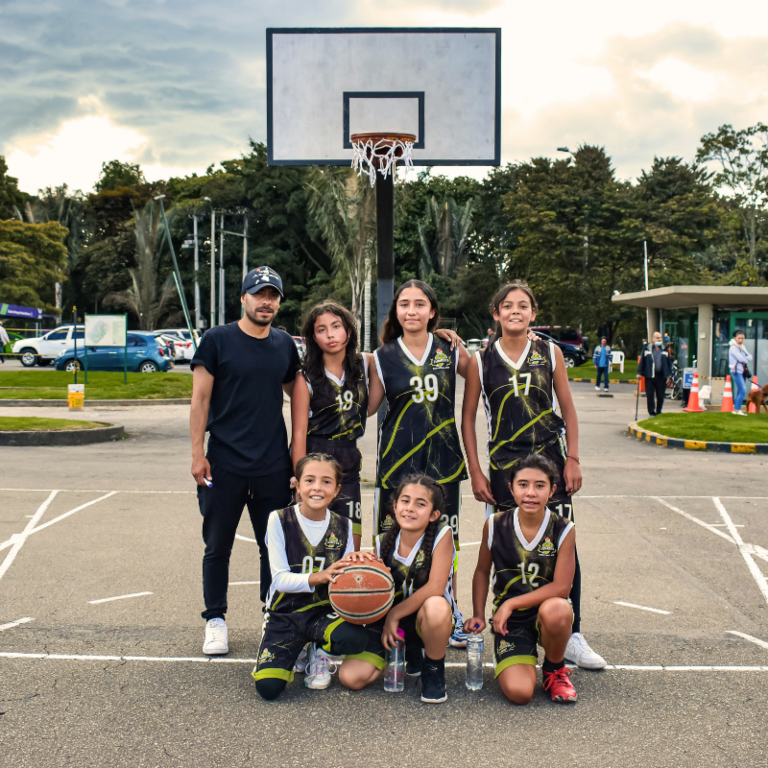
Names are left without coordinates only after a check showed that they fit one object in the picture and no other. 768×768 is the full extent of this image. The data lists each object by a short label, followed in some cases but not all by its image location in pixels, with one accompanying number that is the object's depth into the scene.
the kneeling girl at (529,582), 3.88
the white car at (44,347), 34.50
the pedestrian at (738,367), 17.75
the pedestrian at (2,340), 35.25
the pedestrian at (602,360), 26.22
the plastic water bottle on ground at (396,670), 3.96
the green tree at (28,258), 44.34
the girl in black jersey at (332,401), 4.45
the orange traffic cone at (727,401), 17.91
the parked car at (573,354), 41.28
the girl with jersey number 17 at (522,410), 4.34
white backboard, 8.93
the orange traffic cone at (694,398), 19.16
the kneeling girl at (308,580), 3.95
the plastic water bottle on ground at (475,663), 3.97
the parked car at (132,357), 28.23
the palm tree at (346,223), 40.28
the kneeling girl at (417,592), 3.84
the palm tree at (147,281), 58.19
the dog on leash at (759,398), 17.50
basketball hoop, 8.70
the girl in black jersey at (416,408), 4.34
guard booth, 21.92
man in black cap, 4.44
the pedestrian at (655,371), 17.59
